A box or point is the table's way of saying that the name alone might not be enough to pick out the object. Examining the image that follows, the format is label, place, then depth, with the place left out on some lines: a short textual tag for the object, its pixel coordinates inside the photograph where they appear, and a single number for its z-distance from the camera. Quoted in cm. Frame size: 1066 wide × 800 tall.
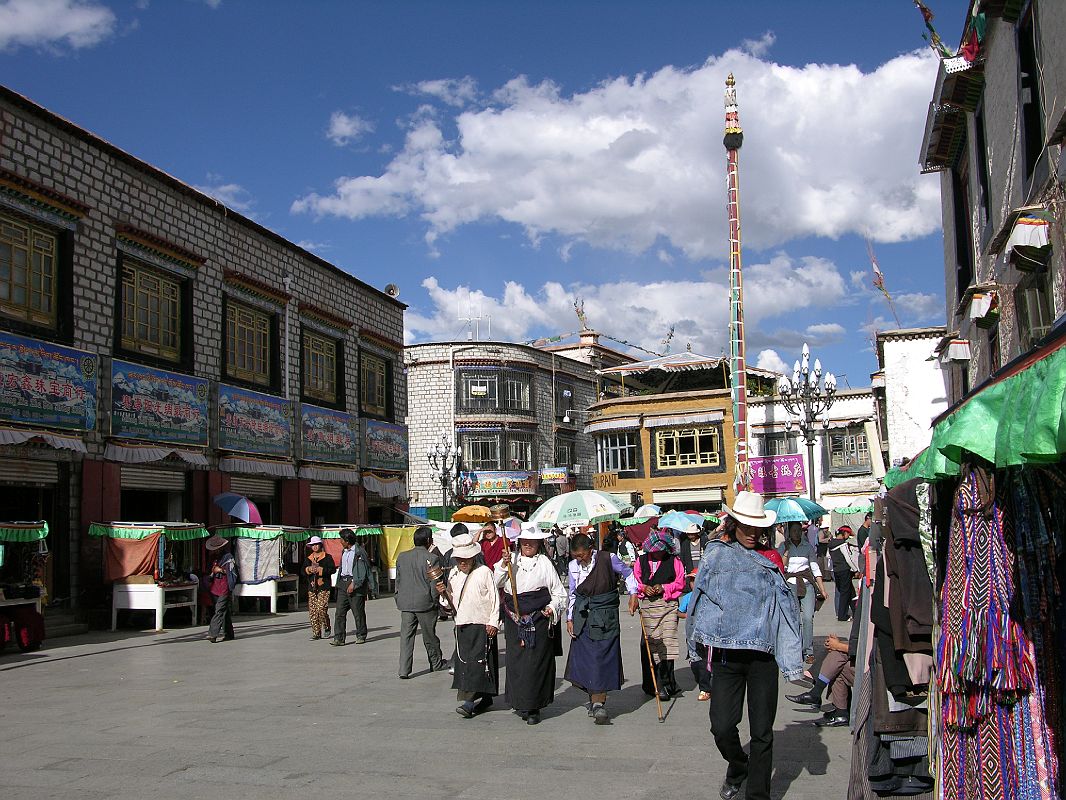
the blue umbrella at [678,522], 1373
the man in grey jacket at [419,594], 1159
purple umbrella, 1928
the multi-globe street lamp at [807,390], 2777
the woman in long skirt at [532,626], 856
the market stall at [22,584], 1432
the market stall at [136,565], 1727
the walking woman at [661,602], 971
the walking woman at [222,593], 1562
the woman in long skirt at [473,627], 889
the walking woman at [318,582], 1523
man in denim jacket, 593
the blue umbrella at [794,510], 1612
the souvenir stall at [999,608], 441
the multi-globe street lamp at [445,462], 4075
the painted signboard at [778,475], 4375
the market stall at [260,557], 2003
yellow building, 4822
